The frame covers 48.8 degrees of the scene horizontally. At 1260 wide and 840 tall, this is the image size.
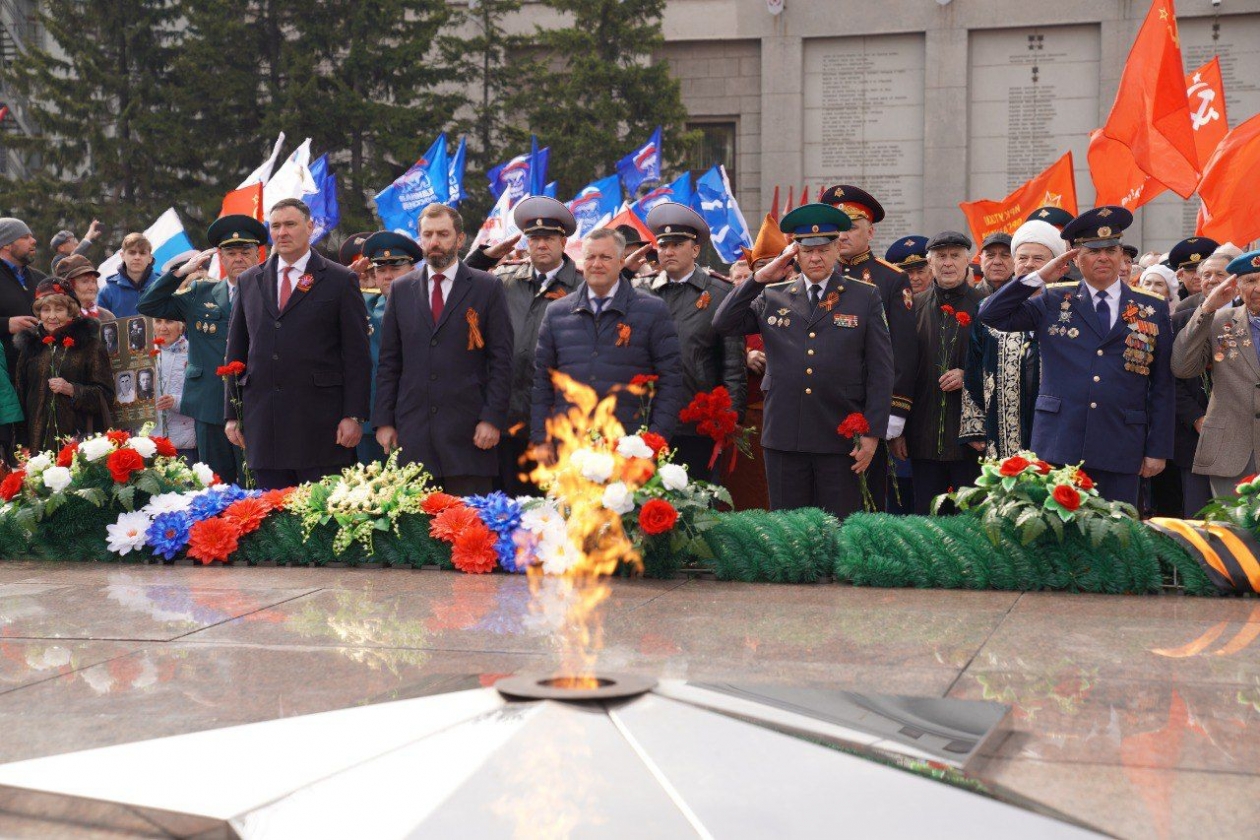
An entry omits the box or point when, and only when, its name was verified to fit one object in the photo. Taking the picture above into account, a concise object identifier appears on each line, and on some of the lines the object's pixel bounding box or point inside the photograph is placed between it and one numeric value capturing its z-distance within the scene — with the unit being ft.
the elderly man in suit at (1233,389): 22.62
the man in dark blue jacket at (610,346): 22.47
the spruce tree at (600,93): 78.23
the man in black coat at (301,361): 22.99
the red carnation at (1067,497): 17.49
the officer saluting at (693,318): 24.57
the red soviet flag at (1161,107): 31.12
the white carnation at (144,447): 22.00
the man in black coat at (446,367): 22.49
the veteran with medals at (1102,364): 20.77
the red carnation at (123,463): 21.34
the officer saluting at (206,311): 26.27
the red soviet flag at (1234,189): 29.19
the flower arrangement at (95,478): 21.35
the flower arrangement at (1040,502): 17.49
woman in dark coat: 29.09
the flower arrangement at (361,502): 20.31
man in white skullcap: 23.91
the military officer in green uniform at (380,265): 27.25
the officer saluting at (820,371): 21.44
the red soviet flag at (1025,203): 40.09
